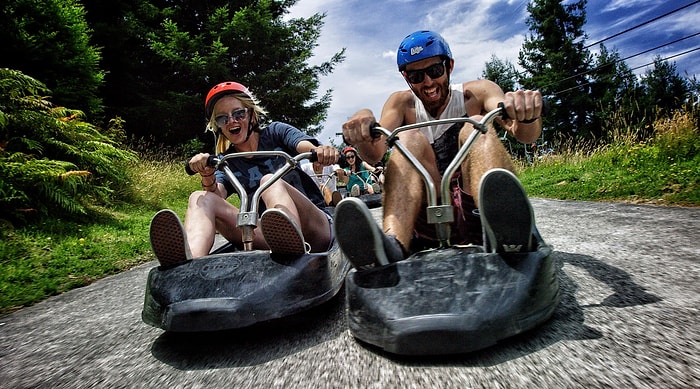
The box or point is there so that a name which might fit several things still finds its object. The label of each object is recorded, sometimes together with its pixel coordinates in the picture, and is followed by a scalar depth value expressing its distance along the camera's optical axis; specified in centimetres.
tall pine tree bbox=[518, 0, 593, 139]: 3372
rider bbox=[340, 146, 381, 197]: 860
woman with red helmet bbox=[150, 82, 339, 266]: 163
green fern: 437
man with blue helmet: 135
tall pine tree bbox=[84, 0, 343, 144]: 1312
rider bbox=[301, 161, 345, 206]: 577
